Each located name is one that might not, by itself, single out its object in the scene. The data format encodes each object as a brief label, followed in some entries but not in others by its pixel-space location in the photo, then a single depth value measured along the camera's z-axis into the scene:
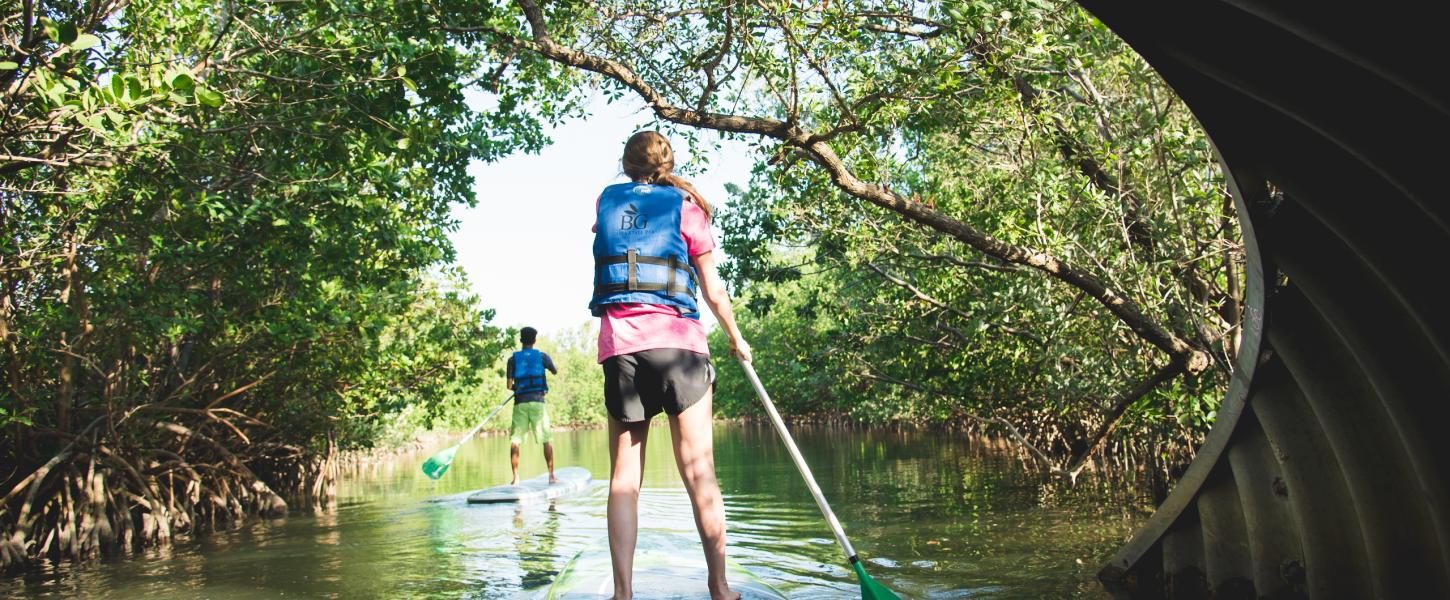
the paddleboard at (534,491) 10.88
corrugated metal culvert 2.97
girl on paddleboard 3.61
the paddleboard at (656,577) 4.02
